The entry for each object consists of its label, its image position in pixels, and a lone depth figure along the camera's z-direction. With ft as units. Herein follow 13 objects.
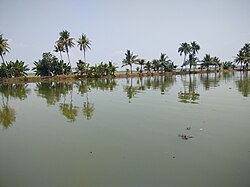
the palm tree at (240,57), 268.70
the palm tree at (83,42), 192.42
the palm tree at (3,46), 157.39
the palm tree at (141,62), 218.38
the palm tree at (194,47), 264.31
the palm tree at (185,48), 253.65
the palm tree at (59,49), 187.32
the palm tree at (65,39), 182.22
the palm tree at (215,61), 279.59
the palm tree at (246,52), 268.25
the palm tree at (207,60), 276.78
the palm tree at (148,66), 234.38
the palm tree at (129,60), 208.64
